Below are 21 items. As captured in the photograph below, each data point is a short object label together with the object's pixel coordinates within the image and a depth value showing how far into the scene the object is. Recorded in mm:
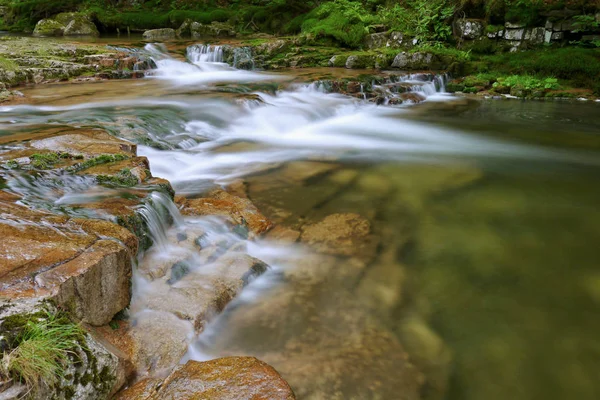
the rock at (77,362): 1867
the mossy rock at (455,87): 12742
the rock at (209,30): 20009
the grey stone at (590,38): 12484
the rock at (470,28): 14219
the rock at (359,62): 13992
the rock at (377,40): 15477
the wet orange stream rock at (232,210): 4289
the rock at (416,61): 13898
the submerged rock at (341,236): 3995
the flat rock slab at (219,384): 2078
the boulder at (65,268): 2139
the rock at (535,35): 13234
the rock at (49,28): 20562
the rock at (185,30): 20219
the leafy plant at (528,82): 12086
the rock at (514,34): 13547
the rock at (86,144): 4574
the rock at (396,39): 15125
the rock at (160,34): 19469
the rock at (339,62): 14211
